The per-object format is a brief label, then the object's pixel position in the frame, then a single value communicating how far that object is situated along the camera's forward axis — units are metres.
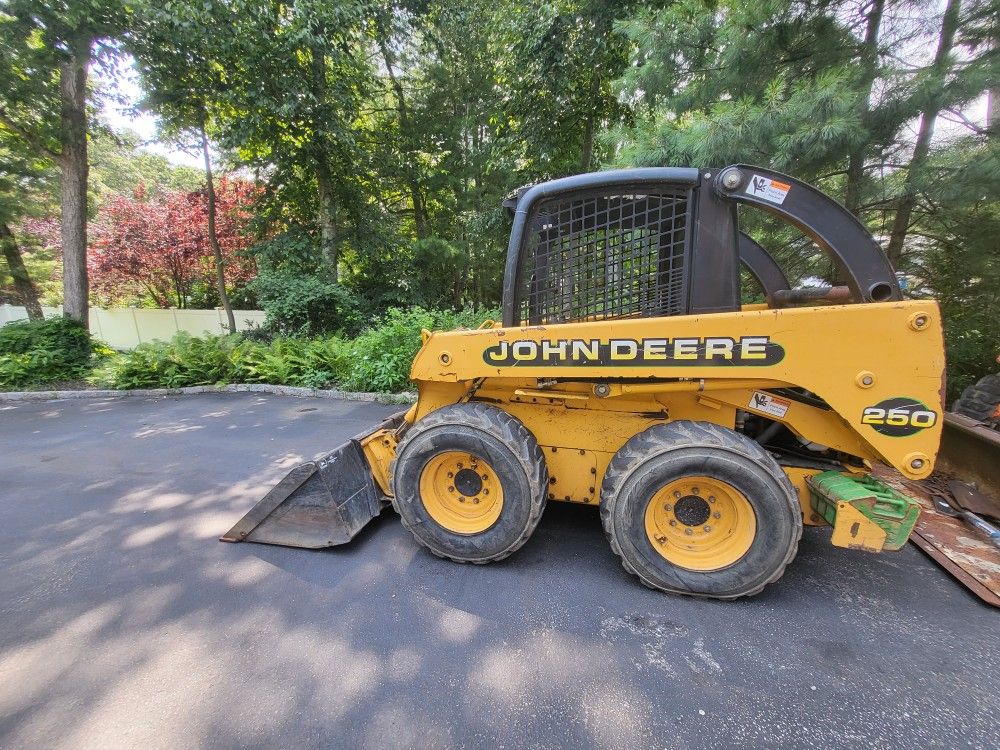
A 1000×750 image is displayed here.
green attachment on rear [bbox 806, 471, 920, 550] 2.10
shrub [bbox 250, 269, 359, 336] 9.31
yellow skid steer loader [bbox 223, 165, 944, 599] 2.14
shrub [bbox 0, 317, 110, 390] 8.41
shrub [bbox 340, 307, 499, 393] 7.27
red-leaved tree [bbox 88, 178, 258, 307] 12.84
